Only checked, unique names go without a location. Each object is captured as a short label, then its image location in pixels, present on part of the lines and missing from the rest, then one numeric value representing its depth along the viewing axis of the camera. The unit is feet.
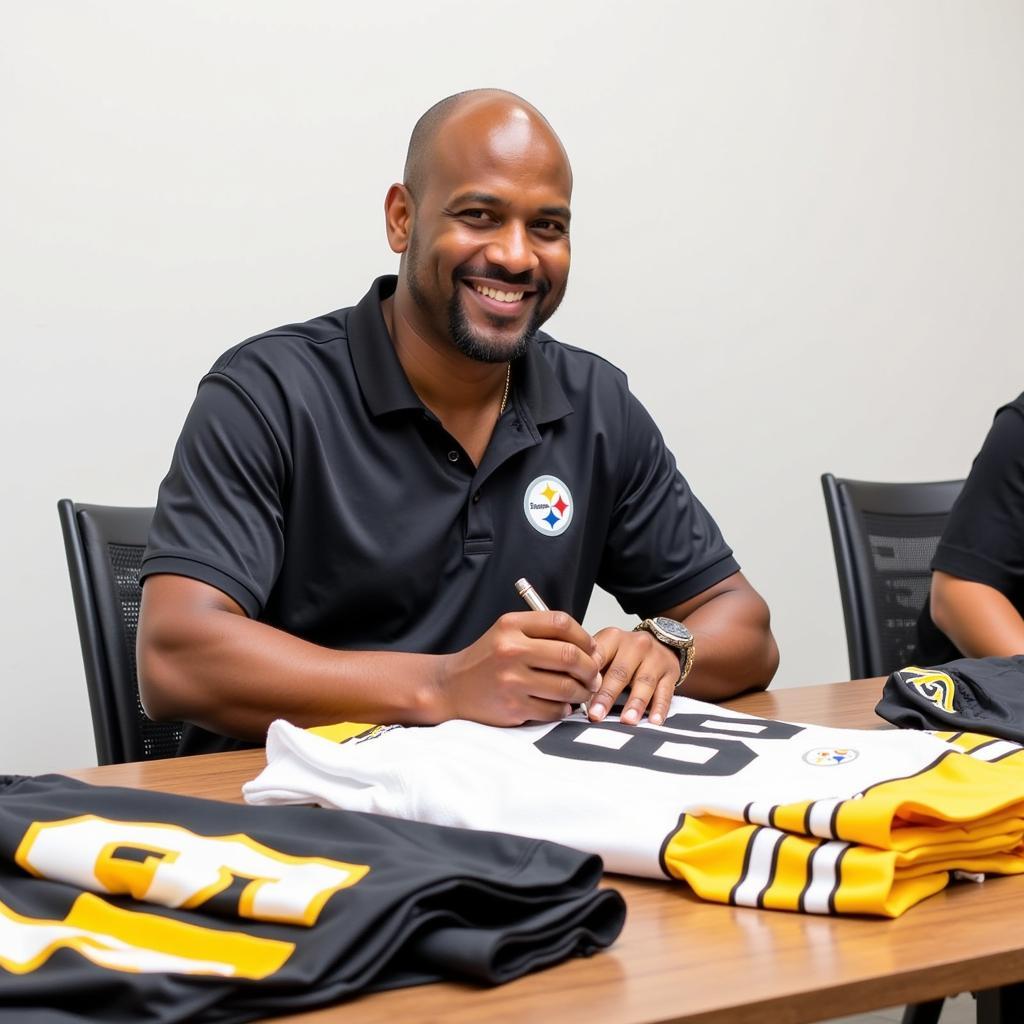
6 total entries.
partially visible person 6.32
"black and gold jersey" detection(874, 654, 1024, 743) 4.18
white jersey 2.86
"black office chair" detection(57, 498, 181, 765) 5.93
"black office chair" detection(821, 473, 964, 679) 7.39
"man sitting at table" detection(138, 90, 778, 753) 5.11
